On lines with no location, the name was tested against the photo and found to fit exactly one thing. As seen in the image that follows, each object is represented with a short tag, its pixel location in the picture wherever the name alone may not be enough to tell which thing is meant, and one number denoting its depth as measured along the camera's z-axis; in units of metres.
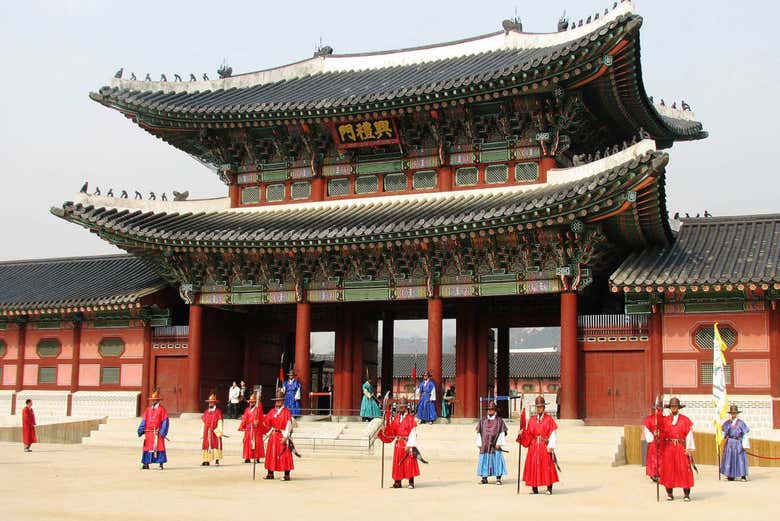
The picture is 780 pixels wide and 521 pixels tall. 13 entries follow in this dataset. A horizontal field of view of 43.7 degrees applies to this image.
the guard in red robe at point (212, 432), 20.20
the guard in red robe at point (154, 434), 19.45
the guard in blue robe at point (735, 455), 17.94
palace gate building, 23.73
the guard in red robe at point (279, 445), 17.20
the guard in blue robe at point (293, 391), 26.47
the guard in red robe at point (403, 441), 16.23
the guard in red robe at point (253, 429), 18.13
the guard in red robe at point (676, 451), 14.65
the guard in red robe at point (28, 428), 25.53
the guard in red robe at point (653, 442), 15.23
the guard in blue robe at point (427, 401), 25.01
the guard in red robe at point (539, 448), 15.27
